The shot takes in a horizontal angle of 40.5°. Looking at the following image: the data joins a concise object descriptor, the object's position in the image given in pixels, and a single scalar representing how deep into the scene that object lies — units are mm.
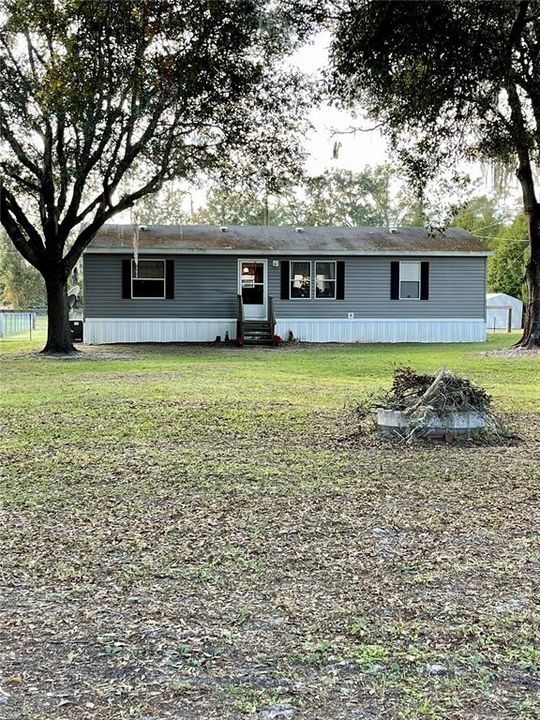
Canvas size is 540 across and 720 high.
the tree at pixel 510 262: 30188
